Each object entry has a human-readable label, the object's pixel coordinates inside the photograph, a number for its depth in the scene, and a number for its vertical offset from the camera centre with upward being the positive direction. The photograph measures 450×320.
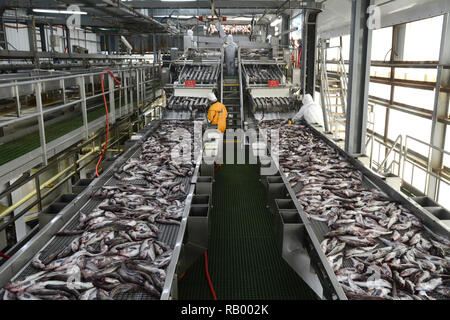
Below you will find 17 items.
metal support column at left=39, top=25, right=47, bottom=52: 17.64 +2.24
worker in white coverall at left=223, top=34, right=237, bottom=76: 14.99 +0.93
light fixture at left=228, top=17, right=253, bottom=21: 26.46 +4.49
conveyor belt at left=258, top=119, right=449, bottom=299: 3.27 -1.63
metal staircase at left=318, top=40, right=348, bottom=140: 9.84 -0.24
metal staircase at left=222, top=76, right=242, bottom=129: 11.59 -0.71
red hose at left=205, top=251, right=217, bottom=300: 4.05 -2.31
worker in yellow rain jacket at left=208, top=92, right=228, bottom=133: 8.55 -0.82
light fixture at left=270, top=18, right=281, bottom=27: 23.54 +3.76
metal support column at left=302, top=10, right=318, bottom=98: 11.44 +0.79
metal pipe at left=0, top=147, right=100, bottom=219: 4.55 -1.61
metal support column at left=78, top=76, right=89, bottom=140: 6.24 -0.36
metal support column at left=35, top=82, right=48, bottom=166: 4.73 -0.49
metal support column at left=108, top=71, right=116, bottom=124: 7.92 -0.51
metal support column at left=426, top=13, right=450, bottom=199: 7.11 -0.64
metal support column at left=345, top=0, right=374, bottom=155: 6.93 +0.01
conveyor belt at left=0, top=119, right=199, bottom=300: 2.97 -1.63
